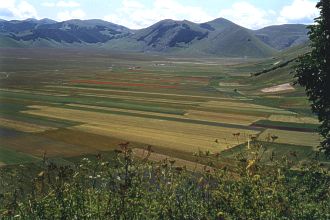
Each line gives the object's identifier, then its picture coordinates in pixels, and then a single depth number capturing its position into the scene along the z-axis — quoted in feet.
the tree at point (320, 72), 126.11
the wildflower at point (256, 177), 56.58
